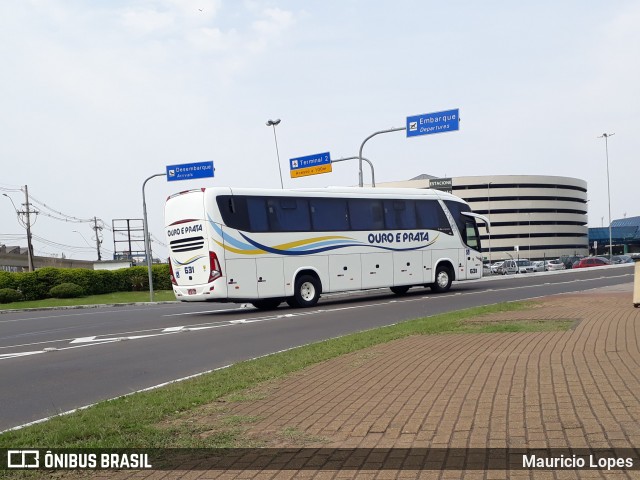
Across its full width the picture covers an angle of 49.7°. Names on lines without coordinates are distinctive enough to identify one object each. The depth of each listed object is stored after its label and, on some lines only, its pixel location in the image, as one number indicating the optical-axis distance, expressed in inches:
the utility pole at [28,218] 2342.5
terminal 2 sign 1465.3
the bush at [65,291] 1600.6
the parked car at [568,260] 2974.9
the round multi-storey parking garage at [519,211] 5017.2
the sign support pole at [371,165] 1227.9
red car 2268.7
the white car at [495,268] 2662.4
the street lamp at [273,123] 1567.4
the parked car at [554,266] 2529.5
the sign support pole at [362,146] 1156.1
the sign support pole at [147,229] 1377.7
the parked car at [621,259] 2796.3
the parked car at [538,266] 2593.5
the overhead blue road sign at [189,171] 1425.9
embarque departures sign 1146.0
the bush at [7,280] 1567.4
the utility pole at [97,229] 4013.3
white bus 817.5
